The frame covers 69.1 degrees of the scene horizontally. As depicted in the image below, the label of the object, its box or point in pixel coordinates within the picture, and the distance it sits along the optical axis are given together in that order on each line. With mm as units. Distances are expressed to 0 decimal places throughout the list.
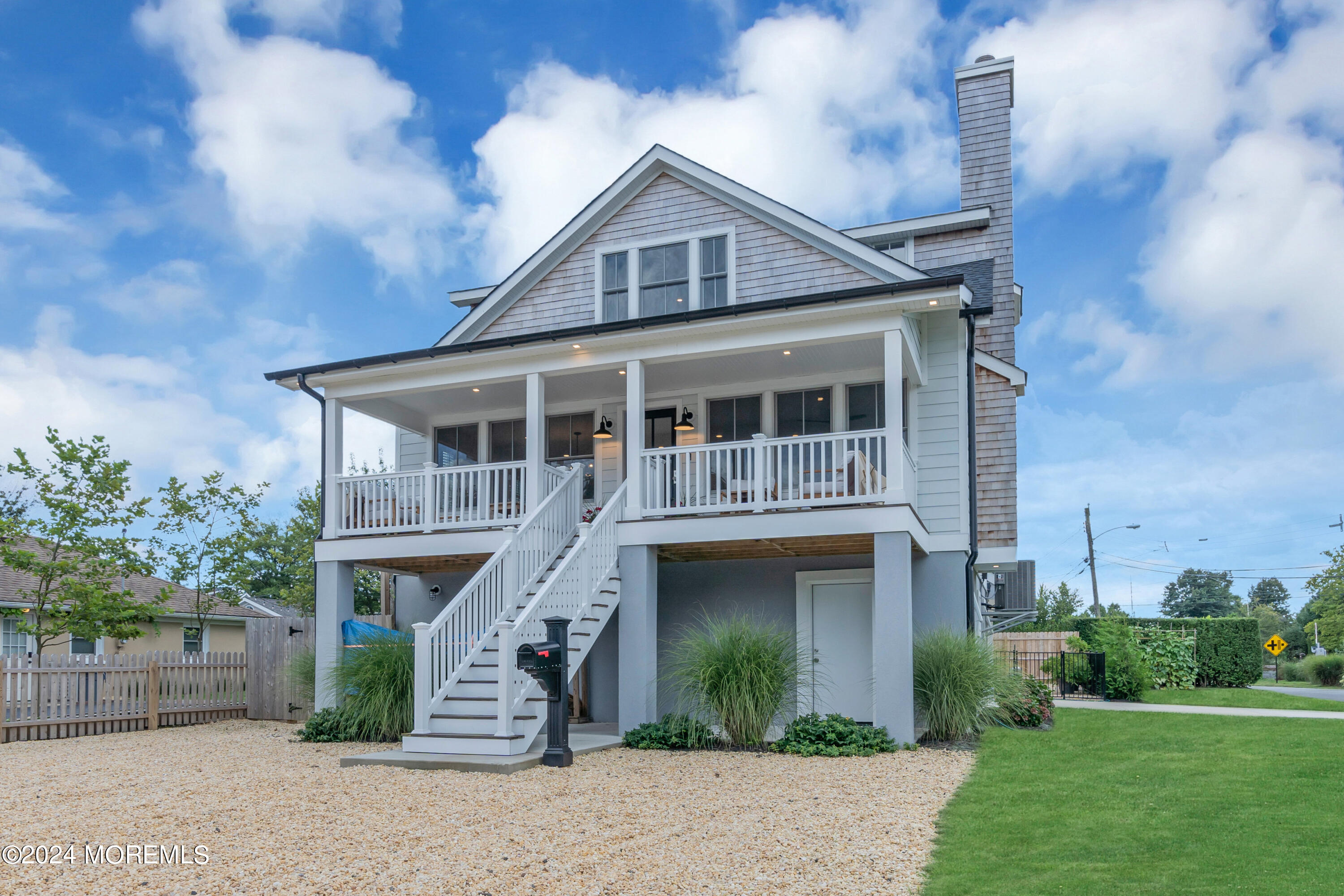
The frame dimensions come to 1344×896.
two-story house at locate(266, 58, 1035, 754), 11141
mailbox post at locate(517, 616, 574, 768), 9445
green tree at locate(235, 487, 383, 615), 32406
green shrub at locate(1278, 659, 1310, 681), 33438
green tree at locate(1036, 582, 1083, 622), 44062
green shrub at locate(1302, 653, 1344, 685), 28812
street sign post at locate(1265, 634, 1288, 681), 28922
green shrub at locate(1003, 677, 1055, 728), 12430
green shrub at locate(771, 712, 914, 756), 10211
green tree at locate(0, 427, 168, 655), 16406
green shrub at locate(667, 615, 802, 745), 10516
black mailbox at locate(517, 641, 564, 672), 9562
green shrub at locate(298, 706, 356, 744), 11922
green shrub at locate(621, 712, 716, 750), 10727
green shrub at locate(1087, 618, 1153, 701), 18656
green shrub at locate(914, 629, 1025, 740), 11164
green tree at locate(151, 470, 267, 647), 22859
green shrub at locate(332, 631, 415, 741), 11586
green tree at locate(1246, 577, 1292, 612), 89812
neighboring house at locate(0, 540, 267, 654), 22000
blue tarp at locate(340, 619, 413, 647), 12523
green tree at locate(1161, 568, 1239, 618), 80188
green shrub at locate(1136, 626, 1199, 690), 21719
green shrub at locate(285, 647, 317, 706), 13938
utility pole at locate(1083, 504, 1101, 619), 37406
